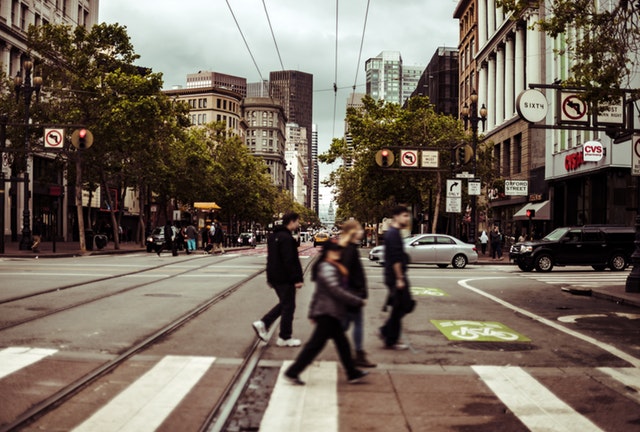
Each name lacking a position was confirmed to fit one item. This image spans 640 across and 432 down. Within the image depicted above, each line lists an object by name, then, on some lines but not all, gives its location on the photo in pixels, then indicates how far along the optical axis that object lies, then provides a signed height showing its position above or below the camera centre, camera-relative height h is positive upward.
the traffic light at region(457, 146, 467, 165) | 32.69 +3.55
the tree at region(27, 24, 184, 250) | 37.47 +7.75
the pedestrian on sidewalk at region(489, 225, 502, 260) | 35.91 -0.85
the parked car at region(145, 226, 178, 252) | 41.38 -0.94
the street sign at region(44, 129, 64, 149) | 29.97 +3.82
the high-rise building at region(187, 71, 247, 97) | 182.12 +41.06
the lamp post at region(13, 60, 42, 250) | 32.19 +4.75
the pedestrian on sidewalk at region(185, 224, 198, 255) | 37.81 -0.80
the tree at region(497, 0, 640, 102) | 14.64 +4.18
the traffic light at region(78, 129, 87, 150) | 27.78 +3.53
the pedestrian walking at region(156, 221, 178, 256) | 35.72 -0.78
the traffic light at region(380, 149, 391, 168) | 31.72 +3.30
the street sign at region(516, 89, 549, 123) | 17.84 +3.31
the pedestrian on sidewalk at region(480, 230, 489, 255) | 41.97 -0.96
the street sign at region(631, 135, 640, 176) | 16.06 +1.72
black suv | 26.05 -0.80
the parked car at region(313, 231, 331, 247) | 64.95 -1.16
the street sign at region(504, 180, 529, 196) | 42.62 +2.58
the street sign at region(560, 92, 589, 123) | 16.59 +2.98
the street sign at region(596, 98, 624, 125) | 16.66 +2.83
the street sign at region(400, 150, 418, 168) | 34.78 +3.54
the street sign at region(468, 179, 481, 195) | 33.81 +2.08
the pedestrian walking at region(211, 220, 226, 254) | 40.91 -0.68
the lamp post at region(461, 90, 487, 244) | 33.84 +4.64
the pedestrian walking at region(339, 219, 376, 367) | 7.22 -0.45
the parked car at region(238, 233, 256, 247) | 71.38 -1.56
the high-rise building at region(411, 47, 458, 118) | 82.19 +18.15
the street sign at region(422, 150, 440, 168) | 34.47 +3.51
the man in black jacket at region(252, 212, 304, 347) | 8.53 -0.57
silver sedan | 28.14 -1.05
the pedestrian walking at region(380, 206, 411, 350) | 8.76 -0.61
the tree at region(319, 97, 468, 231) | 42.53 +5.65
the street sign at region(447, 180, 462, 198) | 34.44 +2.01
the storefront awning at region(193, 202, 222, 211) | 45.94 +1.27
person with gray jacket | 6.45 -0.84
